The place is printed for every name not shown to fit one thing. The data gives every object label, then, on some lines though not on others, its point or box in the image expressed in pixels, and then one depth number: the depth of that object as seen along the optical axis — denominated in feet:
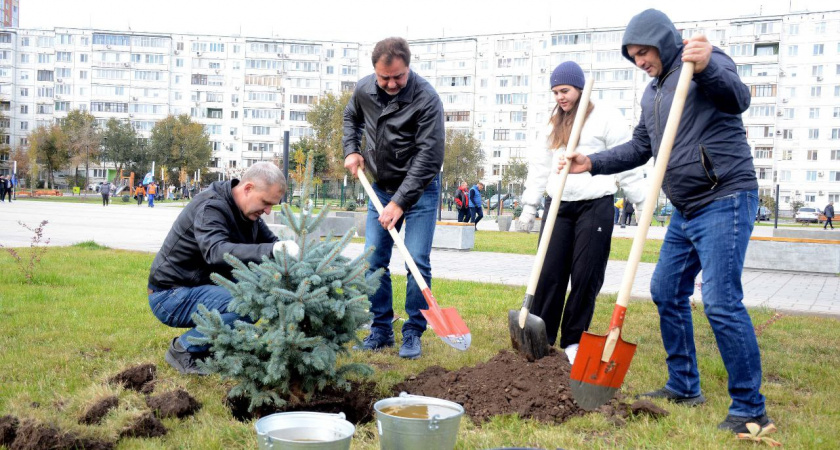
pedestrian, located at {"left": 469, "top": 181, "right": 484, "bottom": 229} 71.20
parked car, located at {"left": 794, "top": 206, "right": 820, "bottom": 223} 173.49
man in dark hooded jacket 10.52
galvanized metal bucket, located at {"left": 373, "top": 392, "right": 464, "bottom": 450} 8.26
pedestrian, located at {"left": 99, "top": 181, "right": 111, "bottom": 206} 118.47
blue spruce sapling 10.41
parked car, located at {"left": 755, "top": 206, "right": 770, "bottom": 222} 166.61
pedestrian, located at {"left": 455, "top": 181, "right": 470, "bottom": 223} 70.44
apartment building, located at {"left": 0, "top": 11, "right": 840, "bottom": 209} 240.12
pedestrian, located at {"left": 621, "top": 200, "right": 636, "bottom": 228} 102.04
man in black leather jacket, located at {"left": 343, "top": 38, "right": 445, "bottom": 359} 15.06
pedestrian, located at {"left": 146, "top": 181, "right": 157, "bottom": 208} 123.54
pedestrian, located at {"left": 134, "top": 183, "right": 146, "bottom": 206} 129.90
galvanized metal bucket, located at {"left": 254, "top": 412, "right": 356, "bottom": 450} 8.09
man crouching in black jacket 12.26
